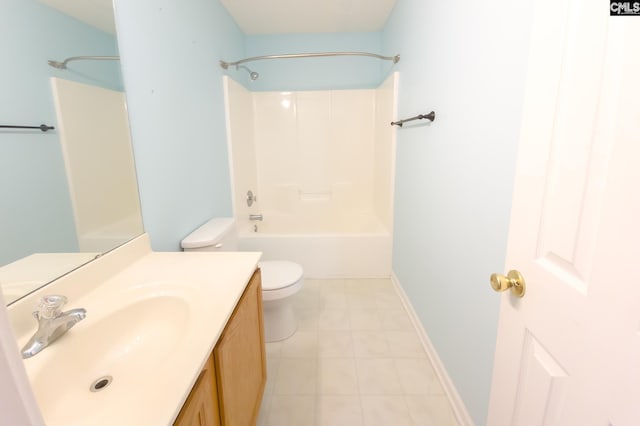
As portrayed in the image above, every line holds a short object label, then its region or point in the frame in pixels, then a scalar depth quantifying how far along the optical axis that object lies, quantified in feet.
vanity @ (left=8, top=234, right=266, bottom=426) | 2.10
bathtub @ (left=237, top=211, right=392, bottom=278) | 9.18
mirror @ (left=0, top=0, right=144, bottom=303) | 2.64
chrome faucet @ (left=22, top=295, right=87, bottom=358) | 2.46
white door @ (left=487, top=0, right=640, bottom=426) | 1.51
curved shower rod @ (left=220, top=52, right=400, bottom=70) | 8.00
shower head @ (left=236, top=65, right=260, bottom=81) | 8.96
